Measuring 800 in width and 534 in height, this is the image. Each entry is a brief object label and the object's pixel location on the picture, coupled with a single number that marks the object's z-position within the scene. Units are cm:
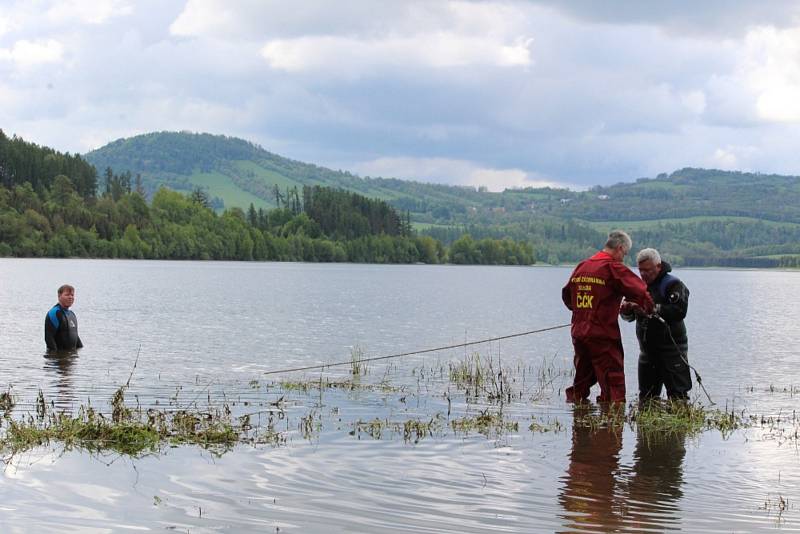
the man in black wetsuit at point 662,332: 1544
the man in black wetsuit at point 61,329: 2497
